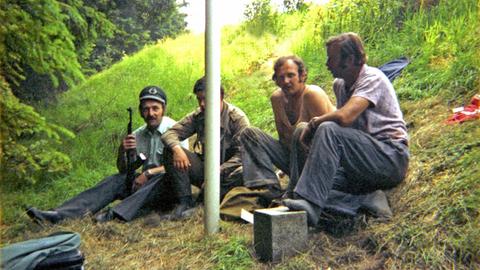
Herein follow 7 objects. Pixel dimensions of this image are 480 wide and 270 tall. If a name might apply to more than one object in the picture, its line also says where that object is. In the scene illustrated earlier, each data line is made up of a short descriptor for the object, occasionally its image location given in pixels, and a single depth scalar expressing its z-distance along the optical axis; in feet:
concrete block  8.84
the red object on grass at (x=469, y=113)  11.15
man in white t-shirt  9.13
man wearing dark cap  12.63
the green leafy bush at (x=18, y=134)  10.61
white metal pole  10.34
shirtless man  11.29
